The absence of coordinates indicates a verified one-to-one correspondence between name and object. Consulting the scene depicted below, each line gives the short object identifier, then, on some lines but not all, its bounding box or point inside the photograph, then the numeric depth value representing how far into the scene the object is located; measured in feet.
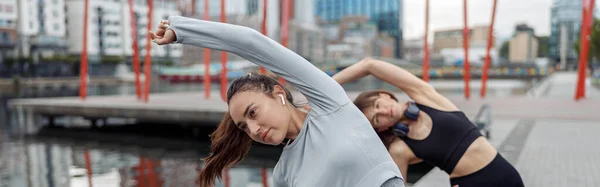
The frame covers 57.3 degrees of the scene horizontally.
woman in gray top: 5.04
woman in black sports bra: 8.05
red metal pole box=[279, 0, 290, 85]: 58.29
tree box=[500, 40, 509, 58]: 523.70
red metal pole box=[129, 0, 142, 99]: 62.84
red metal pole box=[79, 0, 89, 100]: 63.43
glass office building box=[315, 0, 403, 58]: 599.16
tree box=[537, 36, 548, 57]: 491.72
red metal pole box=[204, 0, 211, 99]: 60.19
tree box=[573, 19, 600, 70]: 129.17
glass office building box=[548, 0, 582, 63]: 319.92
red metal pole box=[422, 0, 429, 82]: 61.76
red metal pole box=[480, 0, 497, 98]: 57.94
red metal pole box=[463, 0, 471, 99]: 60.34
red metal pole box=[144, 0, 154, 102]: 59.42
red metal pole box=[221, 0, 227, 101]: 57.72
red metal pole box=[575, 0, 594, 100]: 51.93
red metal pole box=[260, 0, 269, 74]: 56.77
